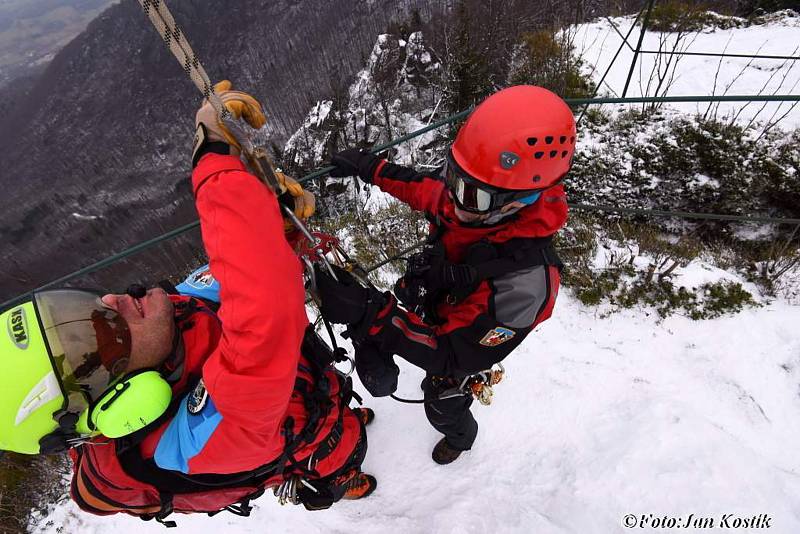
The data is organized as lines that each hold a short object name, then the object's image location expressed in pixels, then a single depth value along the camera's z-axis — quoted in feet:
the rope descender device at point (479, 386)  8.07
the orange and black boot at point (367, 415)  10.37
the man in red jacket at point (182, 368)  3.89
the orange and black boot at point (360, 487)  9.27
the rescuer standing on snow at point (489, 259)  5.93
